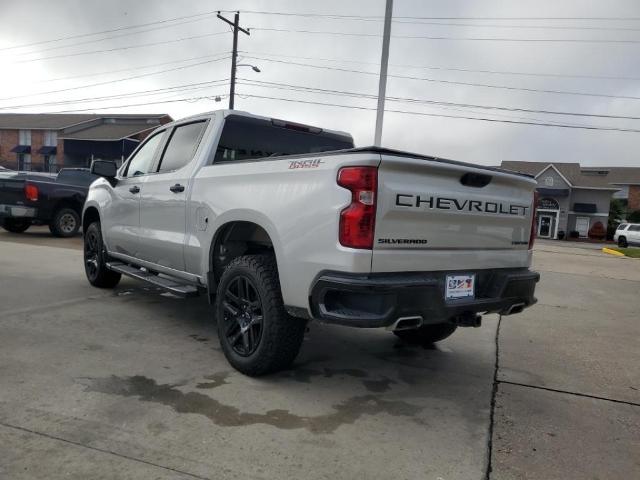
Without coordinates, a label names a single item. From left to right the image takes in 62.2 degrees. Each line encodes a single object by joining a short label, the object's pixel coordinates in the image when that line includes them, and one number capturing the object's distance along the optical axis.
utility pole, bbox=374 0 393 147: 12.54
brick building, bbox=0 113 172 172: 43.31
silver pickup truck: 3.14
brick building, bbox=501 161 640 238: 46.34
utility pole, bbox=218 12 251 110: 26.26
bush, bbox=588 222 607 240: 44.97
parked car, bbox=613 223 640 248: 32.38
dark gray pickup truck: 12.11
